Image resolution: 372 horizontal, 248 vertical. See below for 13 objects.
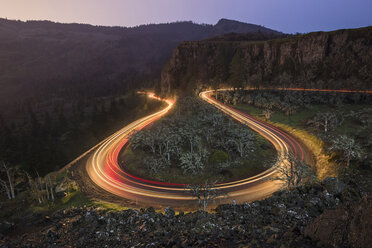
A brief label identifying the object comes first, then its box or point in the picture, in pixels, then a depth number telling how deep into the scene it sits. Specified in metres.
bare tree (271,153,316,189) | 24.42
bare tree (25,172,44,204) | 31.30
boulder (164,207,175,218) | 16.09
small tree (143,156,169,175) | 36.34
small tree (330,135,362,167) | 29.55
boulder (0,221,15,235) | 15.35
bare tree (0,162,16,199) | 38.63
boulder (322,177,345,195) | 17.50
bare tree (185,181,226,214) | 22.31
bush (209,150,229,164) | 38.75
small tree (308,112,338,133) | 46.91
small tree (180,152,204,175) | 35.69
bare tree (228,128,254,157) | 41.86
